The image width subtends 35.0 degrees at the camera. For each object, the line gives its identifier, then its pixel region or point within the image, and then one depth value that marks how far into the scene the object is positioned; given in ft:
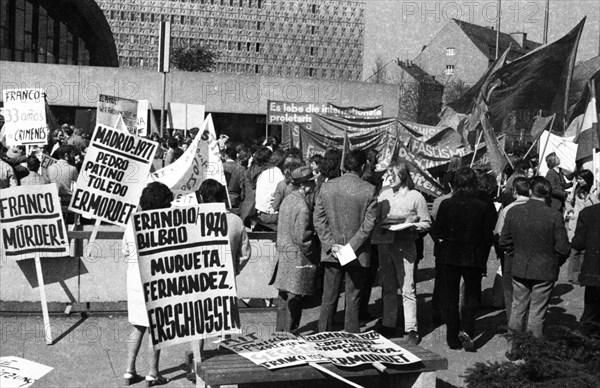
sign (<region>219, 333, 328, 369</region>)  22.29
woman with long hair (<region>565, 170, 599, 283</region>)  39.24
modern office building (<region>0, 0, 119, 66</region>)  172.76
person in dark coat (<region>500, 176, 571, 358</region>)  28.12
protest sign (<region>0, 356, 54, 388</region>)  23.93
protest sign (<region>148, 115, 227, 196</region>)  36.50
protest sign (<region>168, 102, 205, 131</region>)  72.18
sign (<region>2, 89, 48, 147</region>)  53.52
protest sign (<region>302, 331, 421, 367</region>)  22.80
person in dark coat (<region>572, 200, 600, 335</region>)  28.43
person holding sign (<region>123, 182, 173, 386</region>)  24.91
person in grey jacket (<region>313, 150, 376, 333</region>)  28.45
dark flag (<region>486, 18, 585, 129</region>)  49.14
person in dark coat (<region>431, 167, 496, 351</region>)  29.45
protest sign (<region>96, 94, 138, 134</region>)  56.39
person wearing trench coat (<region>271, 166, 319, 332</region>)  28.84
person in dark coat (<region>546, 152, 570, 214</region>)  40.50
